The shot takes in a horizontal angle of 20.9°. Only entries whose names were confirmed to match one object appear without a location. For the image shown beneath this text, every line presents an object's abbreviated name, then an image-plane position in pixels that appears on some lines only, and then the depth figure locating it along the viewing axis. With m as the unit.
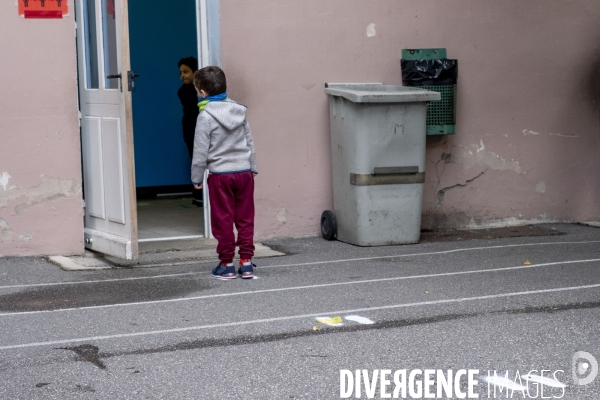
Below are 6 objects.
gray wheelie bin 13.85
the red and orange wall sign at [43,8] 12.96
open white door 12.43
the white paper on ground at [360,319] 9.36
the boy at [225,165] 11.43
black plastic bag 14.95
